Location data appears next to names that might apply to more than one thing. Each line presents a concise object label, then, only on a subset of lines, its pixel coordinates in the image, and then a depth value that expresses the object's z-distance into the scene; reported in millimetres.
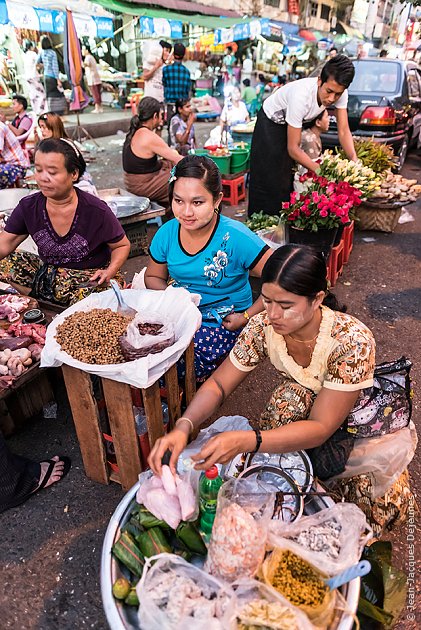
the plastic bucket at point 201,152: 6688
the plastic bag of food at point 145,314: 1843
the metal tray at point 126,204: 4654
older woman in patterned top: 2795
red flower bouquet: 3561
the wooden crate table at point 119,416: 1988
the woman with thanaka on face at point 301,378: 1559
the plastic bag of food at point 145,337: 1954
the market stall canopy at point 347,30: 34906
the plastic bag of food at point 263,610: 1173
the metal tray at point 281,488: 1557
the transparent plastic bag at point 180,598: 1200
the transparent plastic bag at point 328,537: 1323
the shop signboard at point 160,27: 12344
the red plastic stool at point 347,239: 4571
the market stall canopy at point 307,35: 22856
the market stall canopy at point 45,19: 8086
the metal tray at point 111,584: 1264
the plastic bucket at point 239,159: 6727
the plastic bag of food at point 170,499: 1541
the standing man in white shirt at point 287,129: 3678
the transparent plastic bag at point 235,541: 1332
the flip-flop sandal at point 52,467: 2380
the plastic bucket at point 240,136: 8195
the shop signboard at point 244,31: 14547
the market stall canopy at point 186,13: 11416
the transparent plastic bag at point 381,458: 1952
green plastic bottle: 1538
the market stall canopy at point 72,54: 8641
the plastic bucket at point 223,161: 6494
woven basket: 5617
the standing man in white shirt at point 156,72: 8000
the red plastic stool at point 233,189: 6680
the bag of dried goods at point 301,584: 1229
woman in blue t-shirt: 2342
